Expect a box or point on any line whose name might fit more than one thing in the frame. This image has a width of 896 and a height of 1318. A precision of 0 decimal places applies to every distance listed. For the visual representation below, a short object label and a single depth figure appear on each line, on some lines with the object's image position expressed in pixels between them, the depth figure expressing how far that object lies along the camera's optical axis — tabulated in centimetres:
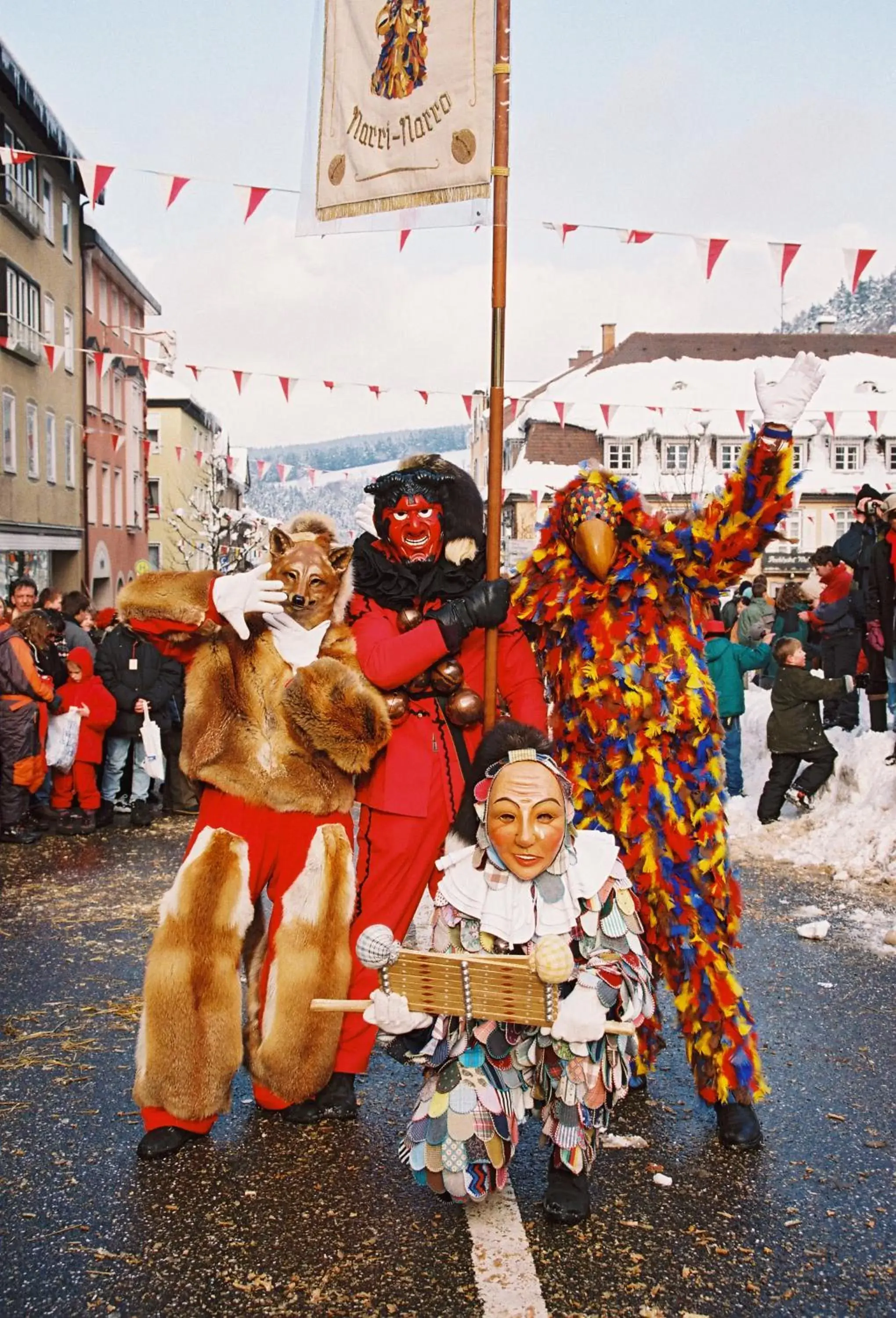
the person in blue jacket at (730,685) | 943
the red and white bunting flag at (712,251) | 850
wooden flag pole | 353
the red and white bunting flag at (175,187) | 848
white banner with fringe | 366
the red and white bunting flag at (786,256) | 850
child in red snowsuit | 880
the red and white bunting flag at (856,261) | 816
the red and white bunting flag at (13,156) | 1018
